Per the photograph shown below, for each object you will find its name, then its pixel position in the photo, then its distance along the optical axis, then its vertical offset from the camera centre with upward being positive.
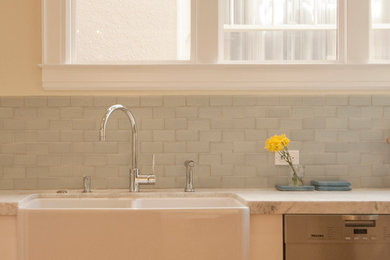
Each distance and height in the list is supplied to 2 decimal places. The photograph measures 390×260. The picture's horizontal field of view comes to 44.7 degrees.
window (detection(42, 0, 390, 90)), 2.67 +0.49
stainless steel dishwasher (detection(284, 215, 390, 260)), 2.07 -0.48
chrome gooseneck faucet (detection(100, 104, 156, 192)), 2.47 -0.23
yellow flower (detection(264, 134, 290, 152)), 2.51 -0.08
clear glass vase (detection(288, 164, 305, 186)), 2.60 -0.25
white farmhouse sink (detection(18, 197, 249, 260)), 2.00 -0.45
